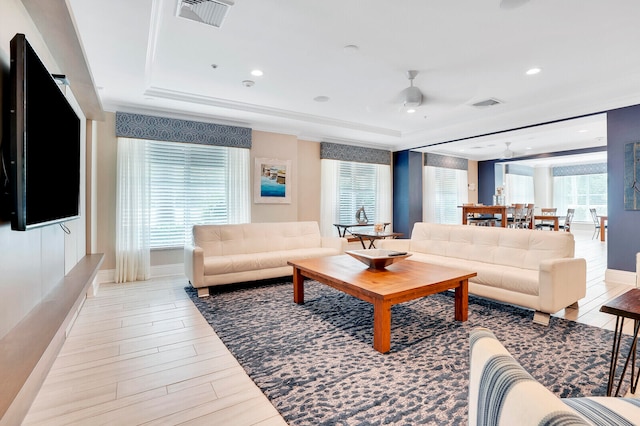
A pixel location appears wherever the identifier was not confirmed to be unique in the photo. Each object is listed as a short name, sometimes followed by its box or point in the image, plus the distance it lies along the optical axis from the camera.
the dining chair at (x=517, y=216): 6.91
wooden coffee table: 2.33
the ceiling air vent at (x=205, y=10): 2.31
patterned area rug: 1.71
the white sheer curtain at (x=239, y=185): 5.28
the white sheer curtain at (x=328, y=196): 6.45
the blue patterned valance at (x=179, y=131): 4.47
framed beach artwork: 5.53
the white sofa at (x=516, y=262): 2.80
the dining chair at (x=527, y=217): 7.27
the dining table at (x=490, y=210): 6.31
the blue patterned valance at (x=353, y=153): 6.48
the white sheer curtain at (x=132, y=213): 4.41
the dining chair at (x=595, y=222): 9.49
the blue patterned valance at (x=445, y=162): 7.93
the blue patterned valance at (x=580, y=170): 10.16
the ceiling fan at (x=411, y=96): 3.55
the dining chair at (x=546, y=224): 7.90
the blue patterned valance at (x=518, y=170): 10.05
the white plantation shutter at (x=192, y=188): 4.75
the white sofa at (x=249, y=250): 3.77
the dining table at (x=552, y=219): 7.32
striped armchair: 0.45
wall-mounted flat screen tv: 1.35
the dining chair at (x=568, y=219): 8.29
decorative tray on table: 3.08
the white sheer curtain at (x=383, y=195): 7.34
